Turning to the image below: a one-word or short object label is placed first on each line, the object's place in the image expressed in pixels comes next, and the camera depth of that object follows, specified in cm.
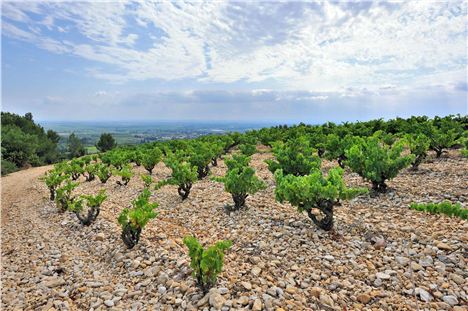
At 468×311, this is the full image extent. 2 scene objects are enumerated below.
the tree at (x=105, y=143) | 6066
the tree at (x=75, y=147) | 6187
